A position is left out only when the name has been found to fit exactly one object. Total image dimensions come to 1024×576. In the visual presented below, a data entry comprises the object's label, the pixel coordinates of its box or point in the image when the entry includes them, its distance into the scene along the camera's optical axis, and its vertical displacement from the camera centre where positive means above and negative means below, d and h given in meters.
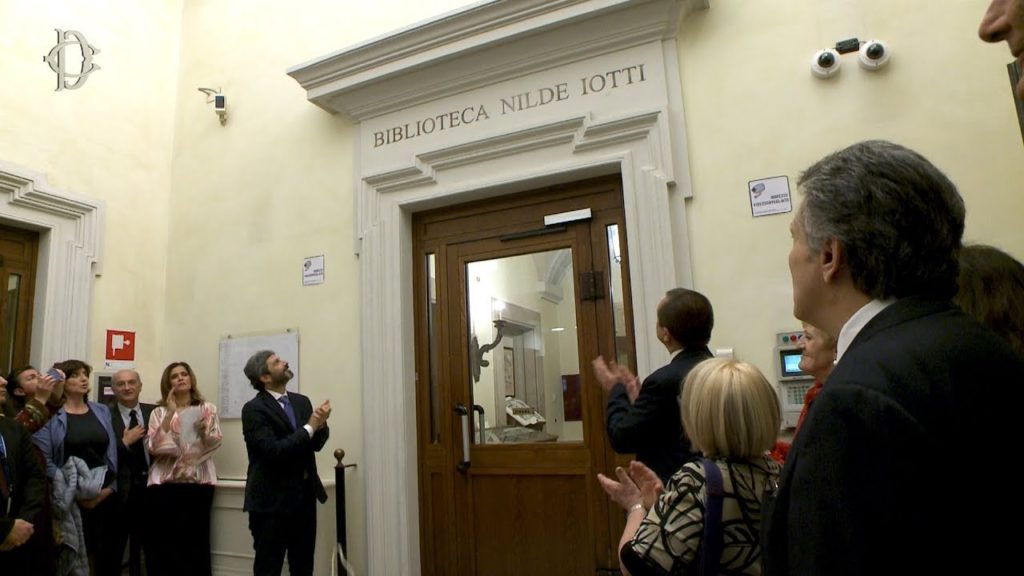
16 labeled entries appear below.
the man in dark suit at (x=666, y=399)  2.08 -0.05
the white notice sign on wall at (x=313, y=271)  4.50 +0.88
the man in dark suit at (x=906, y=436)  0.71 -0.07
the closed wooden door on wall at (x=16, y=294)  4.39 +0.81
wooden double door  3.72 +0.07
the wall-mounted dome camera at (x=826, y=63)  3.27 +1.52
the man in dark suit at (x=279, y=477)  3.41 -0.39
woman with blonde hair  1.36 -0.21
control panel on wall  3.15 -0.01
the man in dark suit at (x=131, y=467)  4.04 -0.35
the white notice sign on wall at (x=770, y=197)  3.30 +0.90
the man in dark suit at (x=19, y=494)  3.02 -0.36
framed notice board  4.51 +0.31
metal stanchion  3.90 -0.66
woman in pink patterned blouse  4.04 -0.41
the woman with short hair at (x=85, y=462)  3.57 -0.28
